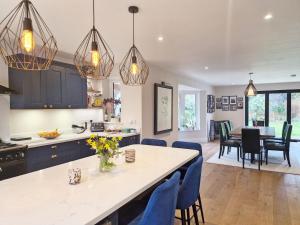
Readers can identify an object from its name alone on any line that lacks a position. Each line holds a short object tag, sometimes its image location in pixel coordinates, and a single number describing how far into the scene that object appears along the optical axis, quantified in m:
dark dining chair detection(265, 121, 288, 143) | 5.98
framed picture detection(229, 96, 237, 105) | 10.10
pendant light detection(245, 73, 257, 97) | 6.01
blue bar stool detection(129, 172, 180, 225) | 1.35
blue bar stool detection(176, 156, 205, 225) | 2.00
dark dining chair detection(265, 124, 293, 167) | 5.41
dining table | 5.27
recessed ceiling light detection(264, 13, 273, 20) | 2.47
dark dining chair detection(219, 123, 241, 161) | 5.88
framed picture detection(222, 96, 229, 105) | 10.28
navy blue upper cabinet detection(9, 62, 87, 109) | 3.53
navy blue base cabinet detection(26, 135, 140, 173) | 3.30
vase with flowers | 1.94
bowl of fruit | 3.76
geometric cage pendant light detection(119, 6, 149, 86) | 2.32
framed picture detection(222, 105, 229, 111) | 10.27
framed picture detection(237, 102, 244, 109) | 9.91
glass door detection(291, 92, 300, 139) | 8.97
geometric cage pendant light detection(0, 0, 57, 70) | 1.42
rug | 5.17
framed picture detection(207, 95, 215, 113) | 9.45
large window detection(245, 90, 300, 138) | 9.01
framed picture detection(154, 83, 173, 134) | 5.31
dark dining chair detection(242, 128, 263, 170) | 5.10
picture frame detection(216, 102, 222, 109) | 10.47
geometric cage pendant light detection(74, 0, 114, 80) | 1.97
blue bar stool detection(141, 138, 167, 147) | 3.43
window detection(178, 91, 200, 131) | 9.28
